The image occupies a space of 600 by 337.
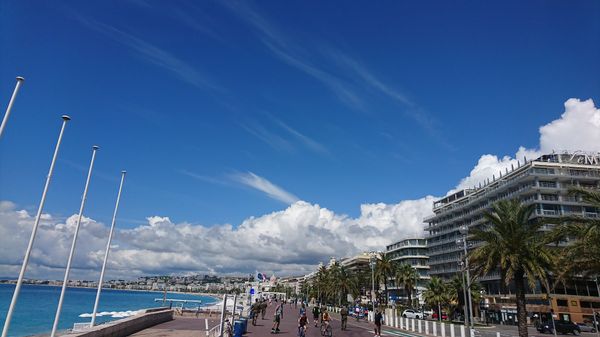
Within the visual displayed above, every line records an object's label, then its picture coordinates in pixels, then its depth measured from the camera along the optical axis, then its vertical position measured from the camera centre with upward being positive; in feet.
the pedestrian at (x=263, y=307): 119.96 -3.42
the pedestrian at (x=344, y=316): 89.86 -3.40
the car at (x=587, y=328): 146.67 -4.85
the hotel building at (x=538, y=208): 179.42 +52.72
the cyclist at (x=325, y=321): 76.84 -4.10
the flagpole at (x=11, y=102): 39.85 +17.55
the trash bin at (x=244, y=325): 70.90 -5.20
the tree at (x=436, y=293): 162.61 +4.62
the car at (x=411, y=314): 173.37 -4.07
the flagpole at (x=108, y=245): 74.44 +7.45
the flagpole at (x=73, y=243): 59.37 +5.77
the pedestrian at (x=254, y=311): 97.71 -3.81
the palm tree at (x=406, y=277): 209.97 +13.21
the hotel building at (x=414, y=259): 310.86 +33.46
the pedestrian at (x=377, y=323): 71.90 -3.51
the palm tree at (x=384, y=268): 216.95 +17.22
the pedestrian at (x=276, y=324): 78.99 -5.06
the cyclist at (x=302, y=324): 64.08 -3.99
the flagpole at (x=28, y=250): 44.32 +3.31
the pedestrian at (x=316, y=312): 106.35 -3.51
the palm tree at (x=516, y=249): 73.87 +10.44
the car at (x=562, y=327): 126.00 -4.38
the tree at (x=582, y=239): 59.47 +10.31
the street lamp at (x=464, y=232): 66.44 +11.69
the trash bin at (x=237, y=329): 63.52 -5.18
